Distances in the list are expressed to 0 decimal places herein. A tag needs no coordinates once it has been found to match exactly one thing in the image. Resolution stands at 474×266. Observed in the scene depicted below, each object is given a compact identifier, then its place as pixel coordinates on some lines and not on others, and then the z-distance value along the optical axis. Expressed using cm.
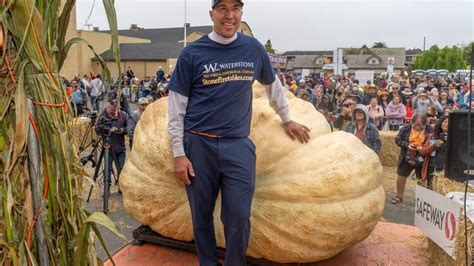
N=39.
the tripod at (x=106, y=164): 505
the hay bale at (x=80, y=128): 960
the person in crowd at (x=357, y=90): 1366
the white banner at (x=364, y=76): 2394
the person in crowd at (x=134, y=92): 2058
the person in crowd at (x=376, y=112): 1040
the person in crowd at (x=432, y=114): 712
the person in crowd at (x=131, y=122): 621
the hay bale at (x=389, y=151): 848
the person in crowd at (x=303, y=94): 1068
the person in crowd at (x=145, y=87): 1941
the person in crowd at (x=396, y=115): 1095
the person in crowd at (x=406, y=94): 1390
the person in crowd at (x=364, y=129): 556
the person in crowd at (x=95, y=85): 1445
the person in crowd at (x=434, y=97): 982
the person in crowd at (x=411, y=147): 587
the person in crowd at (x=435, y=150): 565
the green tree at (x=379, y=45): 11356
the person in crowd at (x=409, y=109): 1092
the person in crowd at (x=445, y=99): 1285
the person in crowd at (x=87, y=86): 1700
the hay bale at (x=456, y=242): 251
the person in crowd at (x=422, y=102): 1057
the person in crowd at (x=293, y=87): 1526
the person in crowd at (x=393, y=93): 1231
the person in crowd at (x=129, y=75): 2131
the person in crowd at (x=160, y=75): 2033
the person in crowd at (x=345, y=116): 656
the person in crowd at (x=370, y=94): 1261
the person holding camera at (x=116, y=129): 581
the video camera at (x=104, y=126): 536
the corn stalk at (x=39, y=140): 134
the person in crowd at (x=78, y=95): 1327
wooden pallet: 326
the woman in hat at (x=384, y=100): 1198
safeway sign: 271
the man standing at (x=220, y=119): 250
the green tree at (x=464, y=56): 6617
